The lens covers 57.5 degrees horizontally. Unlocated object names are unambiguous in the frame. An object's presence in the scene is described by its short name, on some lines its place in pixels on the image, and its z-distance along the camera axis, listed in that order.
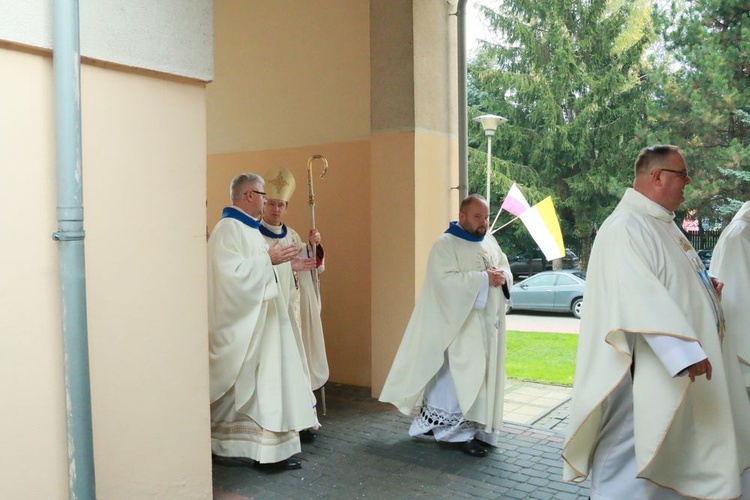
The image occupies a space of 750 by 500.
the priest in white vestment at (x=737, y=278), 4.19
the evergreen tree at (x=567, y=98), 20.80
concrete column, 6.18
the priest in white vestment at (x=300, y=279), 5.21
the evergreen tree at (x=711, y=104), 14.67
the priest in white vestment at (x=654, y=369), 3.17
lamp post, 9.65
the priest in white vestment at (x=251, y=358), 4.46
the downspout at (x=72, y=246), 2.88
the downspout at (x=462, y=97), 6.47
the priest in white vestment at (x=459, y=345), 4.98
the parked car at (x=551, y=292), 17.03
